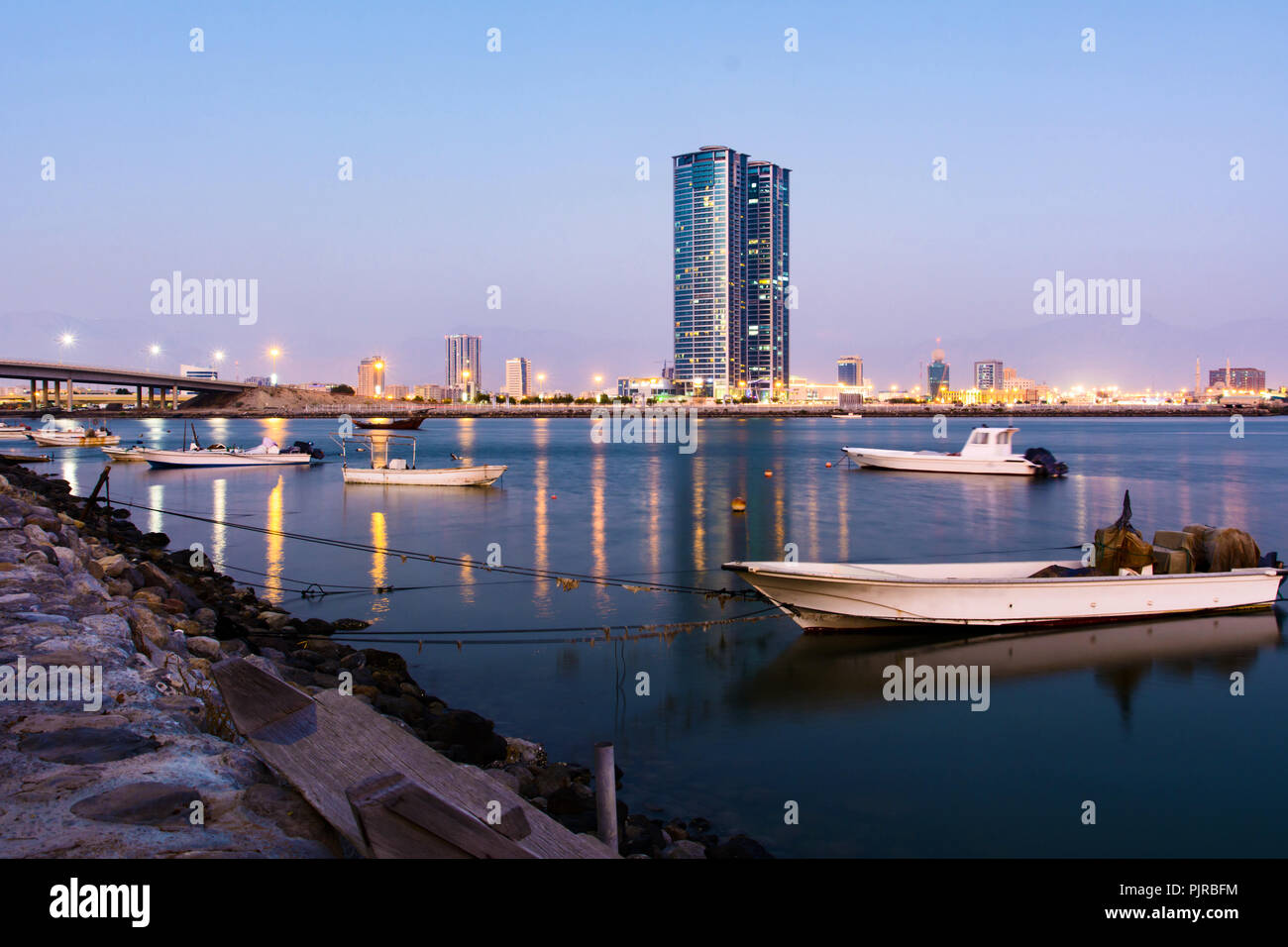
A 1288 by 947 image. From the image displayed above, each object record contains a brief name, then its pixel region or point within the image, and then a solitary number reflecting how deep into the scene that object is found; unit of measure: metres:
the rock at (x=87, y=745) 6.84
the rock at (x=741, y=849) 8.55
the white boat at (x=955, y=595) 16.75
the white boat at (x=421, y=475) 47.91
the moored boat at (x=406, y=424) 86.50
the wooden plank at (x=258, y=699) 5.78
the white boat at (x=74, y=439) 84.81
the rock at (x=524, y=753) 10.77
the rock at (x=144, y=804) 5.80
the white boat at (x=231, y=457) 60.84
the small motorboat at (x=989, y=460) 57.72
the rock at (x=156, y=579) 16.61
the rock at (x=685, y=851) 8.06
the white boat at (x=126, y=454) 63.28
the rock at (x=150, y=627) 11.77
